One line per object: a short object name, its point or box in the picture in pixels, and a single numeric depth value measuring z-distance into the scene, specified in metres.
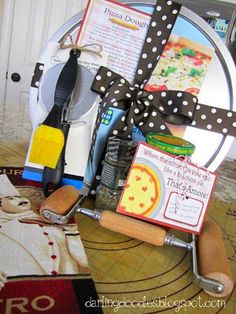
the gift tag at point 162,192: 0.42
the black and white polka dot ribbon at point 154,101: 0.50
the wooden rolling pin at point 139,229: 0.39
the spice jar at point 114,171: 0.46
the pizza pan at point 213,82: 0.54
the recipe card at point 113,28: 0.53
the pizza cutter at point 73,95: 0.51
